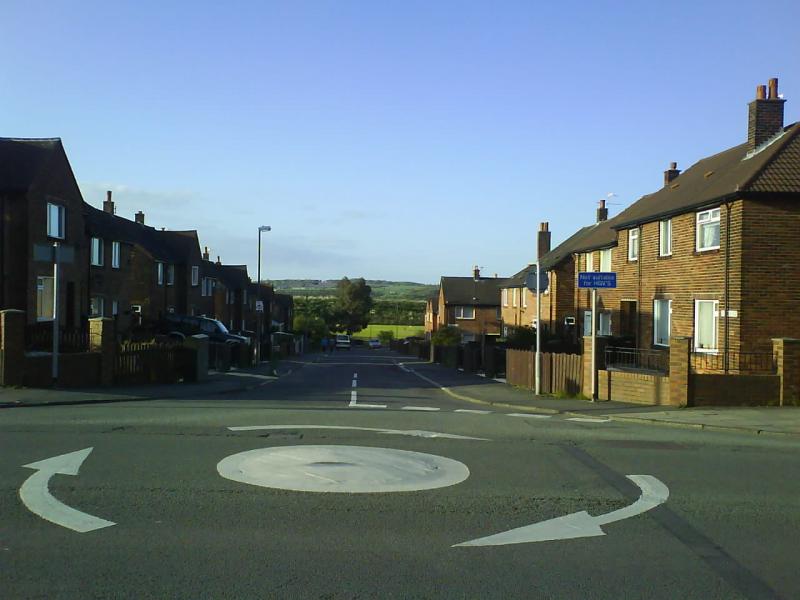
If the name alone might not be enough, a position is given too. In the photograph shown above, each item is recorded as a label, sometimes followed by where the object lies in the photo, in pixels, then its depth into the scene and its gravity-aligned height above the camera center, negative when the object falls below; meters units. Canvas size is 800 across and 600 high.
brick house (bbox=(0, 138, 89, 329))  28.33 +3.44
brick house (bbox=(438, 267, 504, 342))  78.38 +0.96
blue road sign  19.31 +1.02
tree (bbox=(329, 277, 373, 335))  126.50 +2.06
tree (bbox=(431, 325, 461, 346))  58.62 -1.37
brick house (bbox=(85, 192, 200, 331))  37.88 +2.63
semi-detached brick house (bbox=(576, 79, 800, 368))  21.17 +2.19
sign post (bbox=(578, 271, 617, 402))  19.31 +1.02
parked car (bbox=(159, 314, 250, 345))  38.38 -0.62
